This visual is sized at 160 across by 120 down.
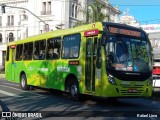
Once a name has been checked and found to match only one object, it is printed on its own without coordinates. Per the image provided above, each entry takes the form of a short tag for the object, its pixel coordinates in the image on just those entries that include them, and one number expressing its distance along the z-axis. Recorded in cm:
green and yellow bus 1323
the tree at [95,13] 3775
